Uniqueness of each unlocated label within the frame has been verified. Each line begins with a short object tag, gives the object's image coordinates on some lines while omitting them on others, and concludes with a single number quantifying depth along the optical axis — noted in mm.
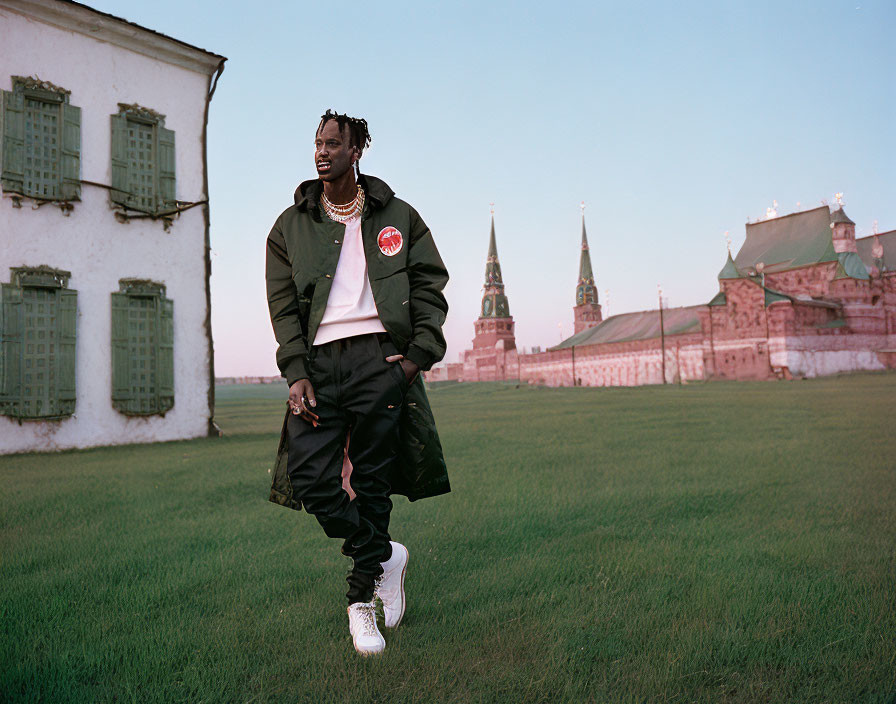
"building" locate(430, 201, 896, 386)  39406
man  2596
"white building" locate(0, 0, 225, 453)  10211
